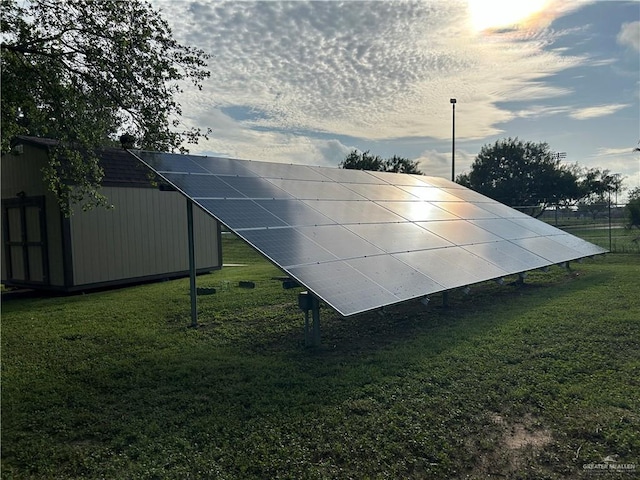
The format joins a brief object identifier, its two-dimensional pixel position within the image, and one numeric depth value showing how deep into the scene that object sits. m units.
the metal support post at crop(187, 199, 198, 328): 7.95
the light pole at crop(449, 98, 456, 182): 28.91
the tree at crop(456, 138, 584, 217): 37.75
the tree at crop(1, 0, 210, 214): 8.93
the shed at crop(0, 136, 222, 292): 12.28
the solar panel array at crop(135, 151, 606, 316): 6.30
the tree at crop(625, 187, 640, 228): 20.42
